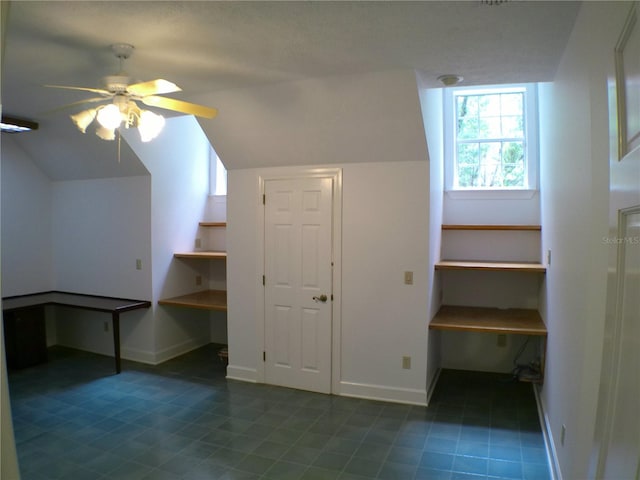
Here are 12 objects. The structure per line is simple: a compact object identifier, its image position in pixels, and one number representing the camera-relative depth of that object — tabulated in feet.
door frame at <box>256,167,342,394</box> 13.05
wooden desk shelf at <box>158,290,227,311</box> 15.48
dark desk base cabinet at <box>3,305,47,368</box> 15.38
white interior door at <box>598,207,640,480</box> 2.97
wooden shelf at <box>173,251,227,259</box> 16.26
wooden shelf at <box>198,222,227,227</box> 17.73
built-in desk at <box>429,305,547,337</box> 12.03
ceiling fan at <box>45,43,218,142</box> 8.04
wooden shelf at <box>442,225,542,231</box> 14.19
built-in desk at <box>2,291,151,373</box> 14.96
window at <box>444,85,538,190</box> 14.96
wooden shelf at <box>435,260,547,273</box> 12.59
